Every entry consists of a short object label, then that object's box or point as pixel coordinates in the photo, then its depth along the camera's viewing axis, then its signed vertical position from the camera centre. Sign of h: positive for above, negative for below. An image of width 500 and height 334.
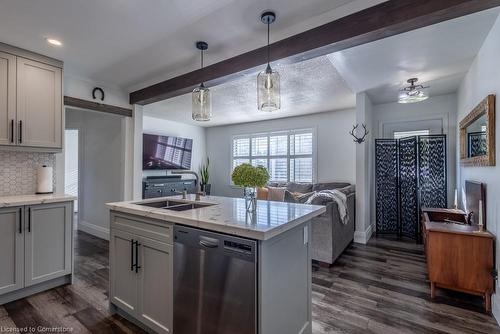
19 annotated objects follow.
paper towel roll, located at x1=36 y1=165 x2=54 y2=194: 2.96 -0.12
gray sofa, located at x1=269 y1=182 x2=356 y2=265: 3.12 -0.86
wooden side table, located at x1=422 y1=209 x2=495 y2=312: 2.21 -0.82
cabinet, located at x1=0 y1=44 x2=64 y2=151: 2.57 +0.73
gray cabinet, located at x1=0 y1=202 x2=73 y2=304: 2.34 -0.78
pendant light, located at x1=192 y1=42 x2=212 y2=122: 2.42 +0.63
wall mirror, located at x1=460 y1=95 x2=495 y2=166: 2.22 +0.35
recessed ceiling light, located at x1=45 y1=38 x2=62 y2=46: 2.47 +1.26
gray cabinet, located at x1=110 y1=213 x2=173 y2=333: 1.75 -0.76
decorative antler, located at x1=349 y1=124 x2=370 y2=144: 4.10 +0.50
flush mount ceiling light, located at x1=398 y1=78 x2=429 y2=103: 3.38 +1.02
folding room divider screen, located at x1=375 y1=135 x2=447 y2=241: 4.06 -0.20
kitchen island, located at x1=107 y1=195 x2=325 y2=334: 1.37 -0.63
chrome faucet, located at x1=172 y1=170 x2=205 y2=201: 2.43 -0.24
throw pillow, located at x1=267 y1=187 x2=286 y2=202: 4.48 -0.46
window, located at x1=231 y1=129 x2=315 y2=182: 5.85 +0.40
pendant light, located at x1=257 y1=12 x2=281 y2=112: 2.01 +0.66
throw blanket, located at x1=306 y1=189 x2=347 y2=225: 3.19 -0.40
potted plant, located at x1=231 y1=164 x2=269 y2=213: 1.81 -0.06
